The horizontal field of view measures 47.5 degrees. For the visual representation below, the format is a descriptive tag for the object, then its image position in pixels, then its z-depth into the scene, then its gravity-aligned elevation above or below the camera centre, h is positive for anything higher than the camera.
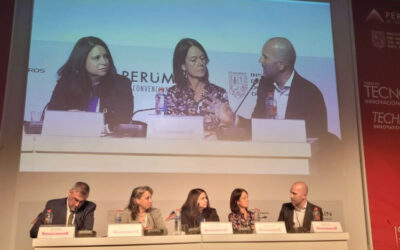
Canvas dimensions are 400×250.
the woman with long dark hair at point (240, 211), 3.62 +0.07
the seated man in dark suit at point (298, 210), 3.72 +0.08
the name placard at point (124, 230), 2.95 -0.06
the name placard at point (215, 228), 3.07 -0.05
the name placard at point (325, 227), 3.21 -0.05
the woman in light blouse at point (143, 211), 3.47 +0.07
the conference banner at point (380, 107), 4.08 +1.05
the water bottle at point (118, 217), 3.39 +0.03
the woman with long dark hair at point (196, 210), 3.62 +0.08
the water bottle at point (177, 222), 3.42 -0.01
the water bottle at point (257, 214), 3.78 +0.05
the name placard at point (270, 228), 3.14 -0.05
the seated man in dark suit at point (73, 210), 3.44 +0.08
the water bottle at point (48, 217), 3.41 +0.03
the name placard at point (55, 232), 2.86 -0.07
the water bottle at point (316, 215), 3.50 +0.04
